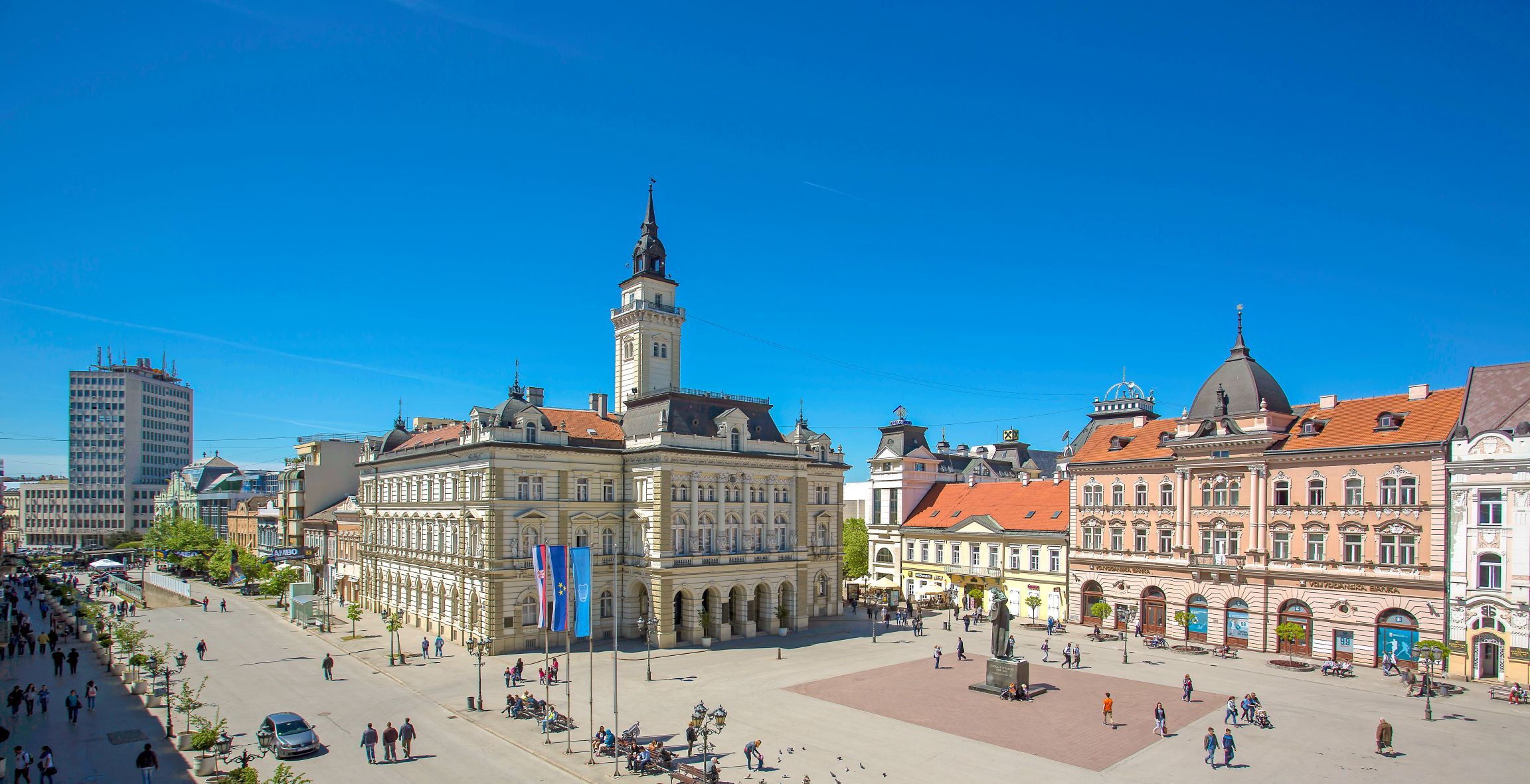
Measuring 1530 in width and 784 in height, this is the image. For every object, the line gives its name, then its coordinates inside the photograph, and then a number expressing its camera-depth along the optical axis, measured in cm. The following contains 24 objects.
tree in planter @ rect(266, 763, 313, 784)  2007
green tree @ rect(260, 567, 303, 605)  7738
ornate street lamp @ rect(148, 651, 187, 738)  3559
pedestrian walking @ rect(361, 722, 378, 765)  3178
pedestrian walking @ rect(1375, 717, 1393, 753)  3219
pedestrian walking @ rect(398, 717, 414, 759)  3244
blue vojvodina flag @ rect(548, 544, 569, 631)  3391
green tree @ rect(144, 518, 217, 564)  11319
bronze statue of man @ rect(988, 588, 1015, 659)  4381
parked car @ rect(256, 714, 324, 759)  3228
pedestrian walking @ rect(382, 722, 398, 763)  3189
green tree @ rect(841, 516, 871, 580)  8894
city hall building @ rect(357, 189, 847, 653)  5434
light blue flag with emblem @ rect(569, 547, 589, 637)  3391
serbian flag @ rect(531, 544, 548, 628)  3497
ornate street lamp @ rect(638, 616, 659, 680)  5438
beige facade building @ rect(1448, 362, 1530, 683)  4344
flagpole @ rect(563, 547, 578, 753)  3316
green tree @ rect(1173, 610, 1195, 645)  5681
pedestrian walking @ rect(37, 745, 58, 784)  2897
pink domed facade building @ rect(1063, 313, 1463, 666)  4778
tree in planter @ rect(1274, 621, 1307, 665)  4969
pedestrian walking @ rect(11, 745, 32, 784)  2842
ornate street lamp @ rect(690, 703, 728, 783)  2995
